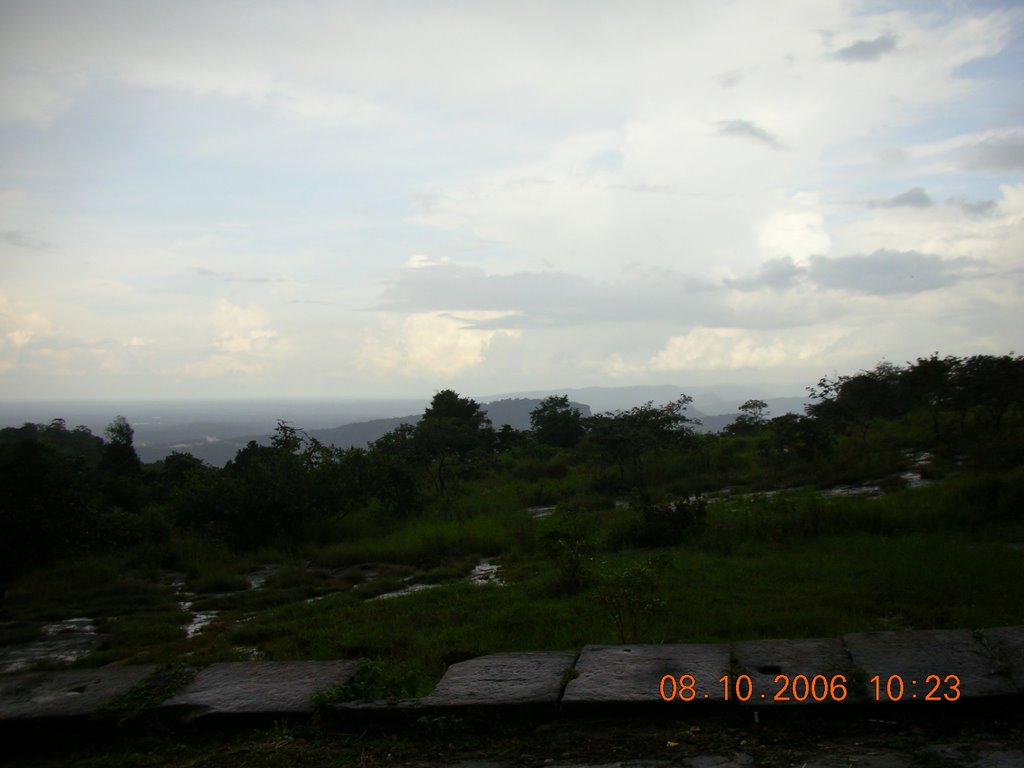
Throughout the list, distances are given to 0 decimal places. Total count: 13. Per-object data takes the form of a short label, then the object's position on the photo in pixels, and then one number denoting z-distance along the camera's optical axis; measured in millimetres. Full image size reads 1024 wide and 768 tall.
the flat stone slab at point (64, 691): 3859
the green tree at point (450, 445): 18538
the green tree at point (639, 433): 15633
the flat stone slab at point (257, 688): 3750
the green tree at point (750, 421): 21078
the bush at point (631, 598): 5145
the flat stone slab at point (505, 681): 3566
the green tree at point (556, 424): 27328
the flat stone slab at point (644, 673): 3439
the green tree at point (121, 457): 16527
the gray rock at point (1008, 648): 3336
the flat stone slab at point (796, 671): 3318
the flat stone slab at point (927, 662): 3256
